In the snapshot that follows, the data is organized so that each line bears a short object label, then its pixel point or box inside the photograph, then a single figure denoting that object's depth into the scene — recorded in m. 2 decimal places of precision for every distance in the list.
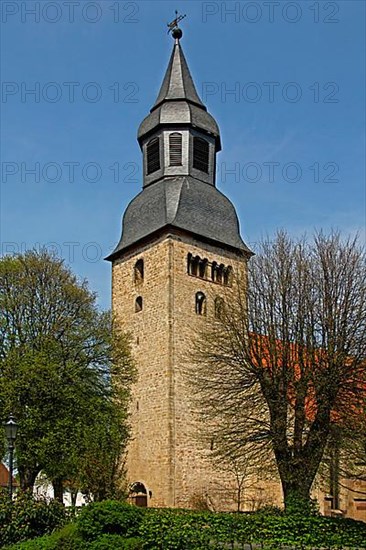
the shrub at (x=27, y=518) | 15.55
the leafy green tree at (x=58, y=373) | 24.23
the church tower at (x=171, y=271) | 30.64
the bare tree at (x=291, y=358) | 20.25
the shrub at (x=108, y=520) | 13.62
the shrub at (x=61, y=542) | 13.51
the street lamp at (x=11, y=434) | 17.98
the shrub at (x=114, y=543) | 13.16
